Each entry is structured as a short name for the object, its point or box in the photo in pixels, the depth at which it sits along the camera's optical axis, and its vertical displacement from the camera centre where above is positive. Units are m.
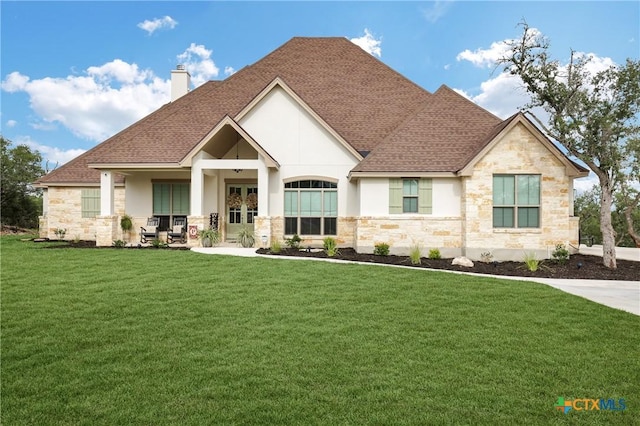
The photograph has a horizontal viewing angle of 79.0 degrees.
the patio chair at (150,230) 18.36 -0.65
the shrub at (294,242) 16.81 -1.07
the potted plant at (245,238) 17.30 -0.93
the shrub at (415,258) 13.78 -1.40
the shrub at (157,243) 16.89 -1.19
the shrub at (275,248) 15.62 -1.23
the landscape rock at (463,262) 13.68 -1.54
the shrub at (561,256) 14.41 -1.37
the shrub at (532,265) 12.90 -1.53
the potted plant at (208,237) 16.97 -0.88
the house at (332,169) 15.47 +2.17
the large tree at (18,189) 35.25 +2.48
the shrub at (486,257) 15.27 -1.50
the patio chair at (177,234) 18.28 -0.80
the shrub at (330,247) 15.25 -1.20
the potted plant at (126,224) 18.75 -0.36
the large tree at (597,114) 13.77 +3.85
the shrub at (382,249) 15.52 -1.25
